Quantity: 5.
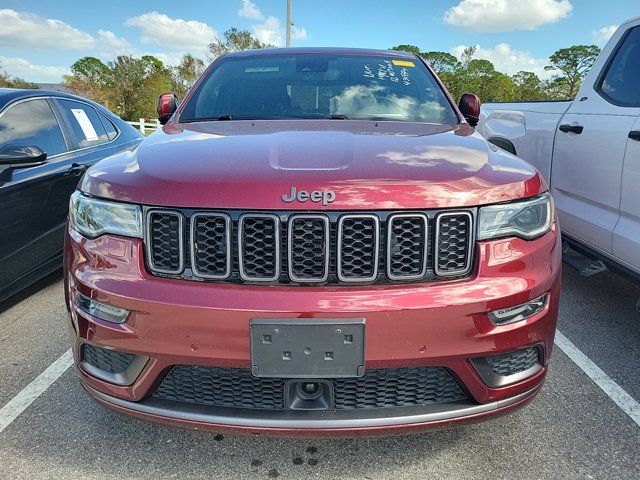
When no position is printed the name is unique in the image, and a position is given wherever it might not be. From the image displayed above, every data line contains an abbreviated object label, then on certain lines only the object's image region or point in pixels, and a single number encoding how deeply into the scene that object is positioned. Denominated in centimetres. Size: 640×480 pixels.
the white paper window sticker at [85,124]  431
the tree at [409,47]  8149
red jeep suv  167
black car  322
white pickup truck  296
